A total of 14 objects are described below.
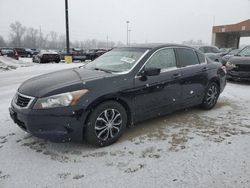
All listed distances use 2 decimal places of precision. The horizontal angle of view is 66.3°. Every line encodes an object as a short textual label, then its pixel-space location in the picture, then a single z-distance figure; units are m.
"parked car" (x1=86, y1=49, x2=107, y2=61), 20.82
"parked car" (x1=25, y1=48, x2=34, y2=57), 32.18
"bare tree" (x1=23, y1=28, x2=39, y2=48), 70.59
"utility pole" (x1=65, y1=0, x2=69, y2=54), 15.49
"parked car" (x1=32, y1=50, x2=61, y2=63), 17.65
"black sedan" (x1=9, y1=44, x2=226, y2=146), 2.58
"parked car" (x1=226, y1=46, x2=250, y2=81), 6.96
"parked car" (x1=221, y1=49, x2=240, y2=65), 10.00
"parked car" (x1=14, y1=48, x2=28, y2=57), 32.30
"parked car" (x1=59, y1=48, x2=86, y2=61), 20.21
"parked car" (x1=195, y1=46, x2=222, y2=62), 10.73
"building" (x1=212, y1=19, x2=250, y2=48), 30.47
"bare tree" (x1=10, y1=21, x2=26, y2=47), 70.18
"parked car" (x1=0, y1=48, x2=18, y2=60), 21.60
